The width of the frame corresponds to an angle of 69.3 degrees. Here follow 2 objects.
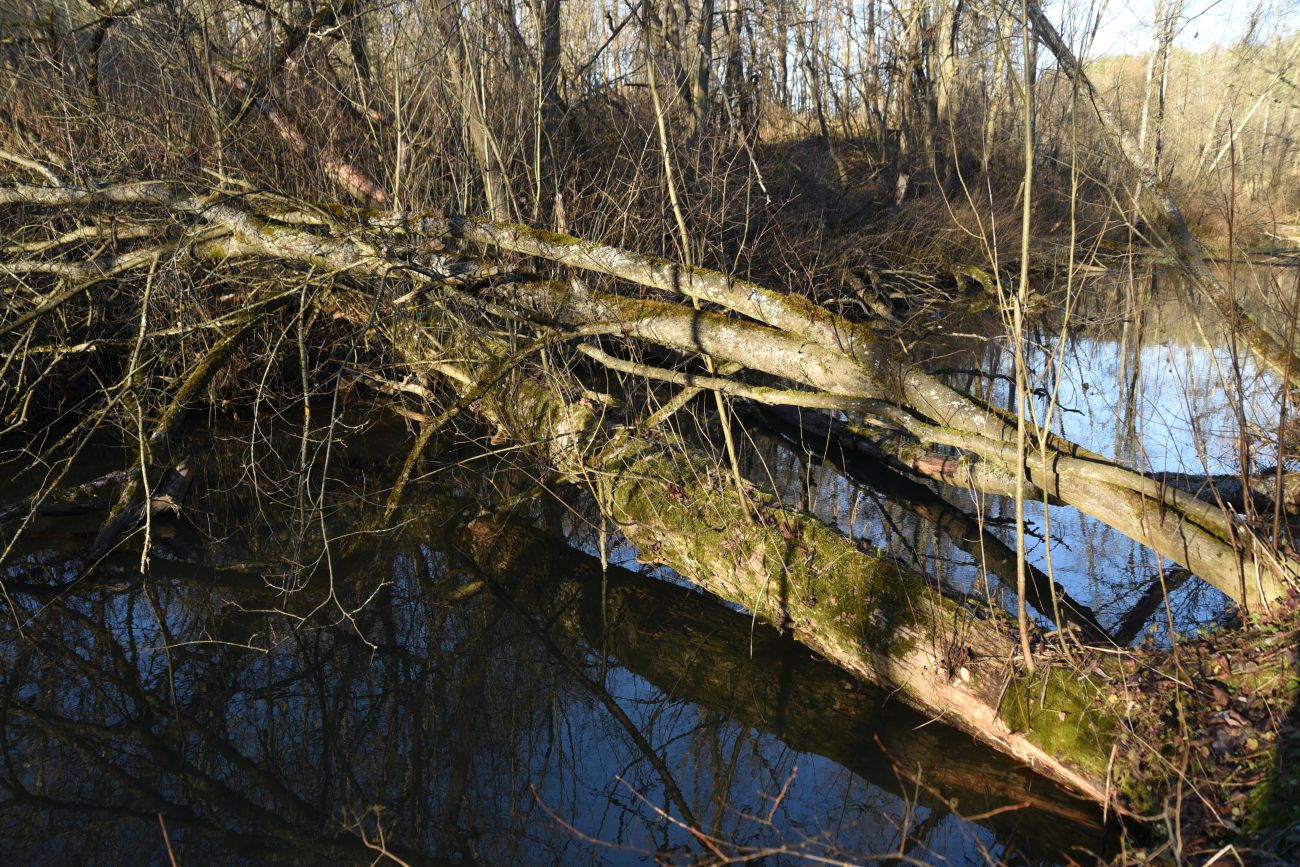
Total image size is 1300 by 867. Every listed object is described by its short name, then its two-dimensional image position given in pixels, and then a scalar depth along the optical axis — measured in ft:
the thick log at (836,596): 11.99
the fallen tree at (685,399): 12.83
